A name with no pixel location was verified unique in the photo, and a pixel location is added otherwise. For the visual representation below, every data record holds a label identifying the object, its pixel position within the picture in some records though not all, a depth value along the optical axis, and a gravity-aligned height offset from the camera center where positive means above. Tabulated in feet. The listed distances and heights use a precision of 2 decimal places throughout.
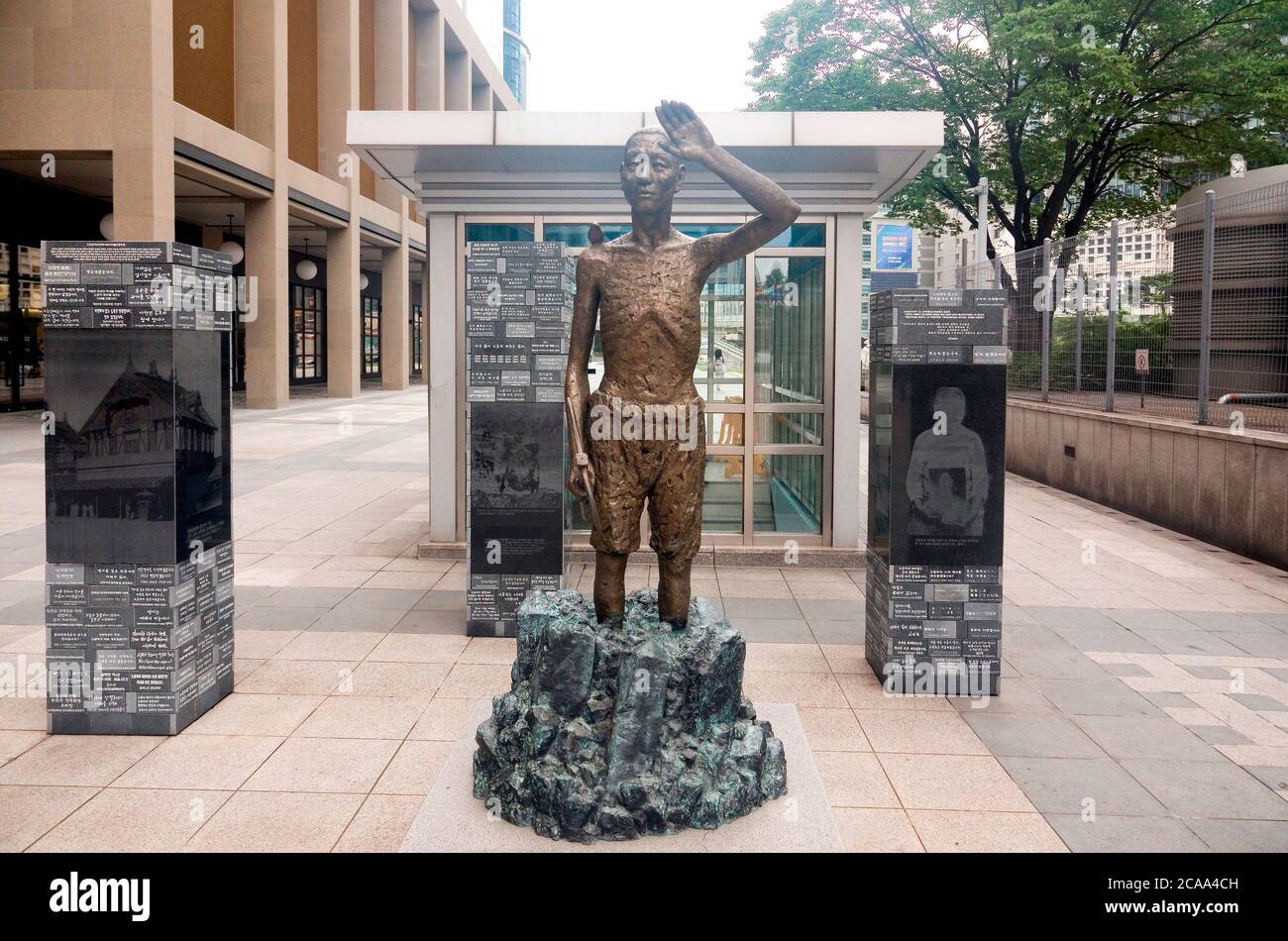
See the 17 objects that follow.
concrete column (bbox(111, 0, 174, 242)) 60.85 +17.59
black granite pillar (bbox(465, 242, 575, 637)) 23.88 -0.21
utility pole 76.89 +14.67
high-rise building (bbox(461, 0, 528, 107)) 332.19 +123.36
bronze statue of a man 14.64 +0.67
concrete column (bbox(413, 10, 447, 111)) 122.72 +42.61
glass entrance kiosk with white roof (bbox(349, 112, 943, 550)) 30.91 +2.94
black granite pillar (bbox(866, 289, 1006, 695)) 19.80 -1.92
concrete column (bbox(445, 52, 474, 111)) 136.98 +44.42
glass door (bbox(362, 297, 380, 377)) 153.28 +10.18
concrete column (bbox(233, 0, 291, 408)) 78.74 +15.74
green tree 67.21 +23.21
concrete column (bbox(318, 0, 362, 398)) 94.99 +25.00
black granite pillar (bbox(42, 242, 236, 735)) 17.02 -1.50
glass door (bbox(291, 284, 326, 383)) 126.72 +8.91
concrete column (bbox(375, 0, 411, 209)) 107.65 +37.50
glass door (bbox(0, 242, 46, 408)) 76.54 +5.89
